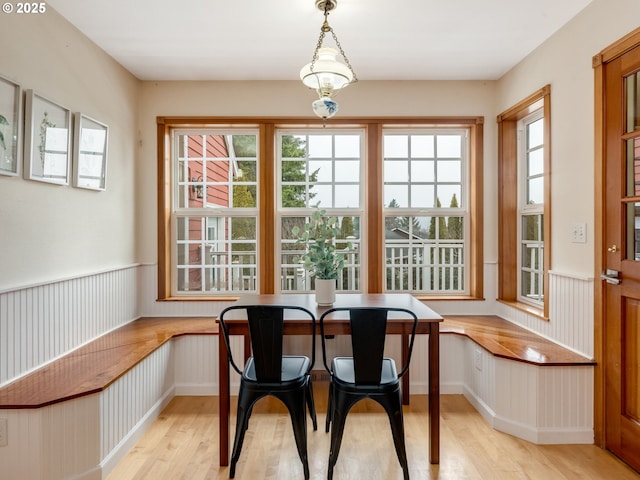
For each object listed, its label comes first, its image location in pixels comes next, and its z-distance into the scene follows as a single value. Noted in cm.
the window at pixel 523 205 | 315
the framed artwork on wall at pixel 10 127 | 203
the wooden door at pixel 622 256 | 211
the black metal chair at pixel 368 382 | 193
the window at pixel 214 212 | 370
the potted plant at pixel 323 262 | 253
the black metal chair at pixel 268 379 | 196
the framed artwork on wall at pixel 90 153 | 265
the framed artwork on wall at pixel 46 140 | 220
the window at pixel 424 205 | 370
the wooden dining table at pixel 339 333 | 215
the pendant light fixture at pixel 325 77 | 211
